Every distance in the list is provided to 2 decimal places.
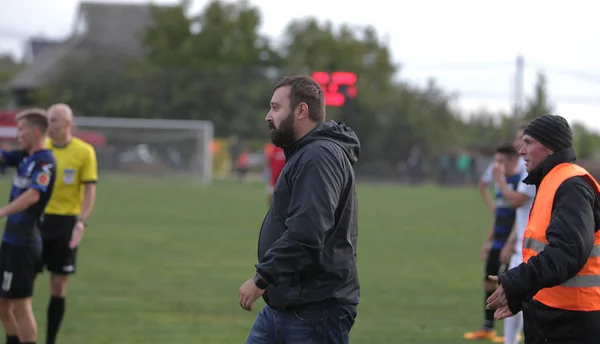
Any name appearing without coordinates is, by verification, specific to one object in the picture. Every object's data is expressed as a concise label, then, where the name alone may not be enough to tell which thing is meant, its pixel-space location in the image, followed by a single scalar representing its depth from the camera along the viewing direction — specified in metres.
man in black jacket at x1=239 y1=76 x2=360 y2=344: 9.12
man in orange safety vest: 9.09
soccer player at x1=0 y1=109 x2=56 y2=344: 14.92
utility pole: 107.56
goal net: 86.69
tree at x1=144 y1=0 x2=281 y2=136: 108.25
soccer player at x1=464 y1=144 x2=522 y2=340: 18.92
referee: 17.17
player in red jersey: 33.71
